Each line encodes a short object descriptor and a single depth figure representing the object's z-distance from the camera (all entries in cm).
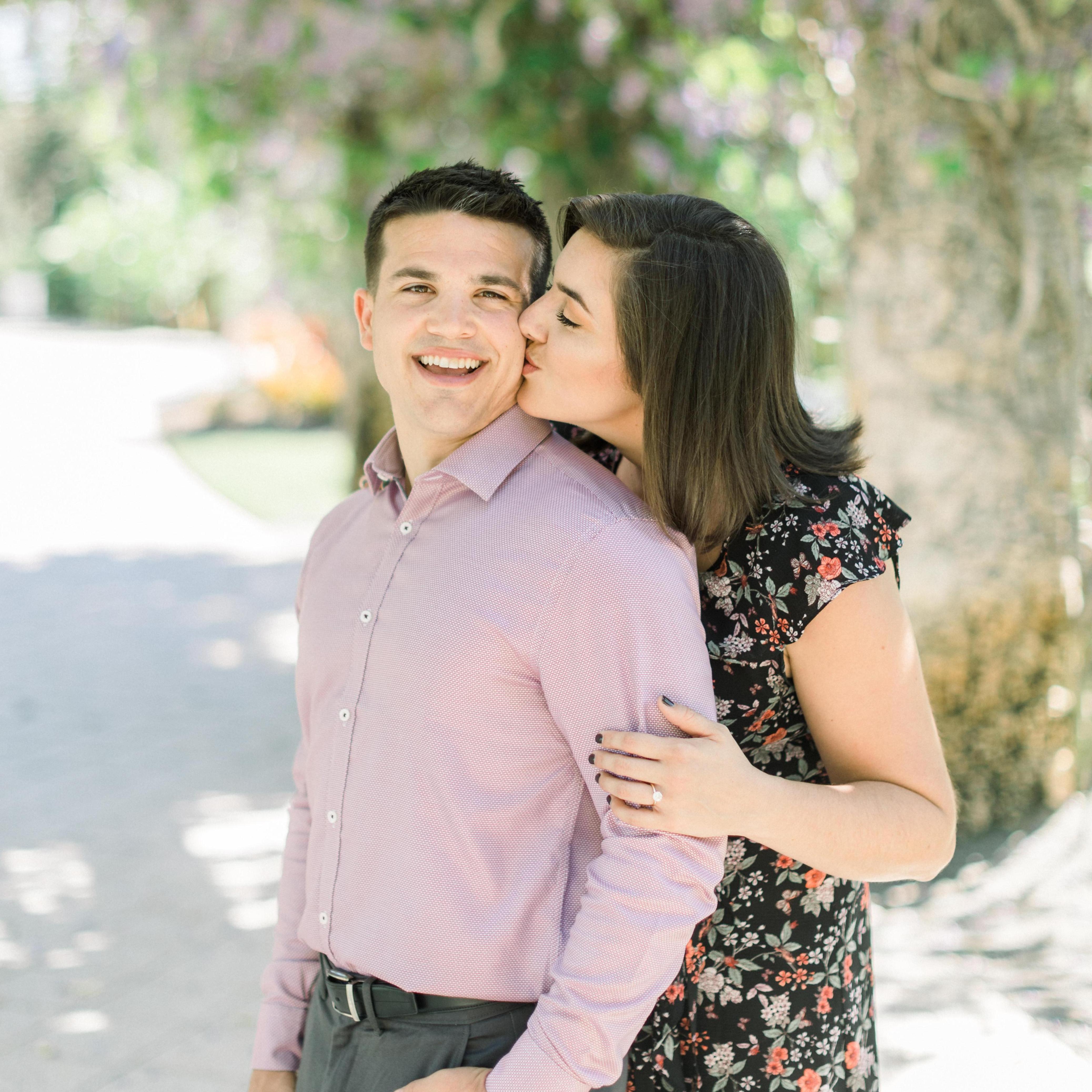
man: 164
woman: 174
